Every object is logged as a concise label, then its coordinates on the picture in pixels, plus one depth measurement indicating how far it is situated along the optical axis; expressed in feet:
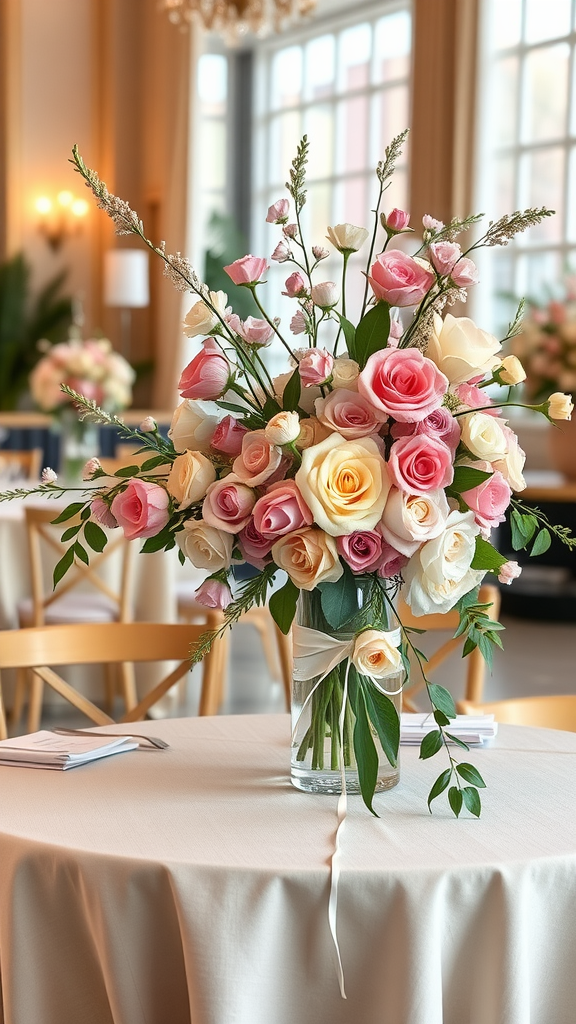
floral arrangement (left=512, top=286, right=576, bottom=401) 21.18
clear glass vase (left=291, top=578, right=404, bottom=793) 5.41
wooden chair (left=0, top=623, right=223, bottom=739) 7.65
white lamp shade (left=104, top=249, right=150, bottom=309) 31.42
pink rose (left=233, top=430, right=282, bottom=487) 5.14
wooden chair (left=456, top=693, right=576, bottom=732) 7.55
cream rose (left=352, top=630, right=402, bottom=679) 5.16
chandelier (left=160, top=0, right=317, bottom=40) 19.47
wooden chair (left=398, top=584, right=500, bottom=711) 8.41
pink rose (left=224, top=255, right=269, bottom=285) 5.40
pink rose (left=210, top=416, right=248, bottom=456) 5.37
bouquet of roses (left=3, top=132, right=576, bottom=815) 5.03
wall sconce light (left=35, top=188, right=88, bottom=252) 36.73
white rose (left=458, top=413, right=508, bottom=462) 5.16
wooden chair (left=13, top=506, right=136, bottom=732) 14.43
